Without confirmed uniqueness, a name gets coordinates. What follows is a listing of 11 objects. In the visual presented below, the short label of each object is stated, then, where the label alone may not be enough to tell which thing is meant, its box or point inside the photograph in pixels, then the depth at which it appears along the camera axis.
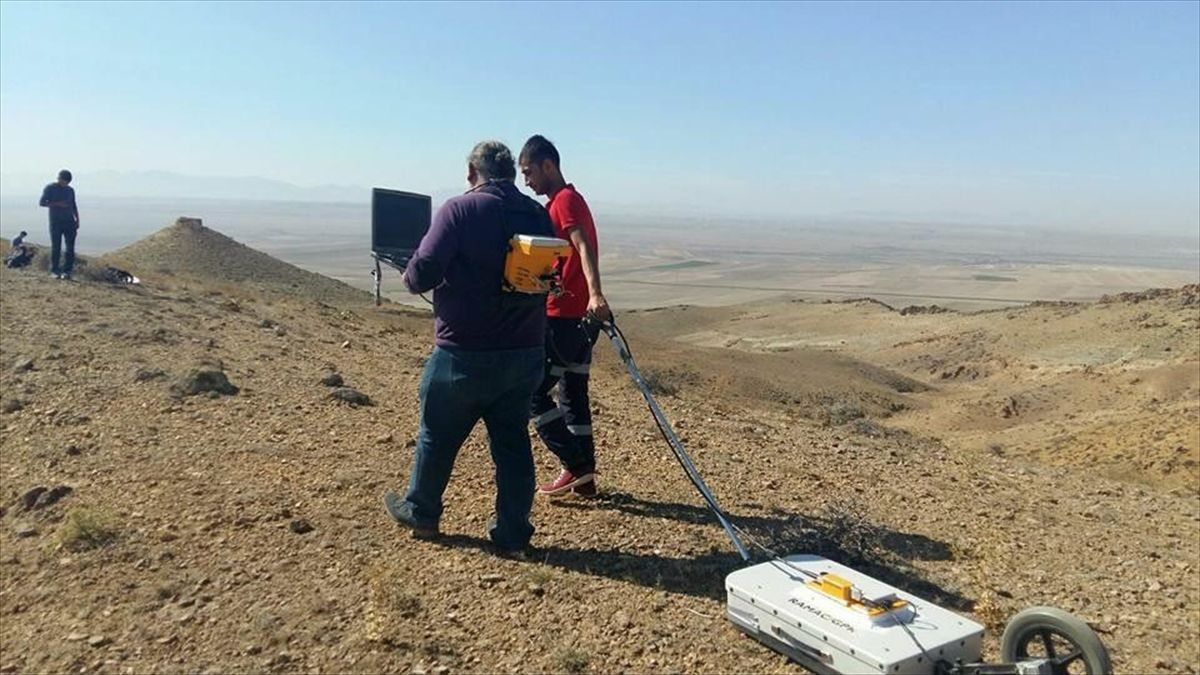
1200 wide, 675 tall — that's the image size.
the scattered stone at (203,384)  8.73
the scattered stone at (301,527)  5.38
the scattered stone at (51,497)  6.10
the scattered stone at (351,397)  8.88
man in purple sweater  4.56
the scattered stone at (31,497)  6.14
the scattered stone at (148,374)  9.26
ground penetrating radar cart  3.35
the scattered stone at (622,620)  4.30
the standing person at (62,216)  15.09
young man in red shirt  5.25
